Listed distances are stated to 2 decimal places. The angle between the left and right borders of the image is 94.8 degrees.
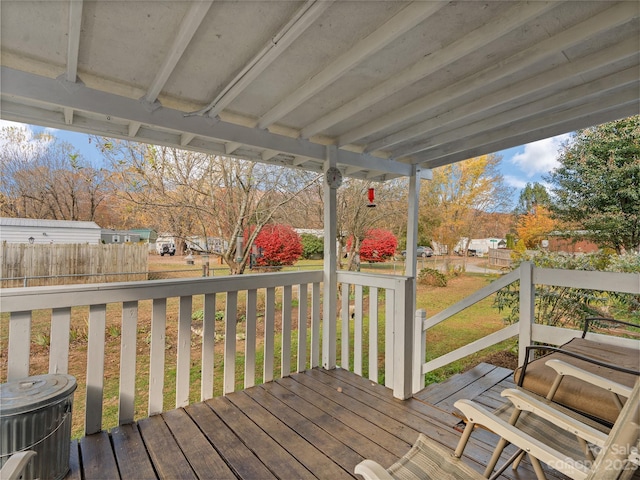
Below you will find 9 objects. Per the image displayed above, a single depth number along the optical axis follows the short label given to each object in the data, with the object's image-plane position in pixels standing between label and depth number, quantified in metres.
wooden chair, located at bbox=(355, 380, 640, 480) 0.76
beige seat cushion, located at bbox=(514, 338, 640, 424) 1.45
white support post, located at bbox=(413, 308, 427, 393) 3.53
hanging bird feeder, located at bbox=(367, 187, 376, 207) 3.65
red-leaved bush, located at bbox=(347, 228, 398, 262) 6.43
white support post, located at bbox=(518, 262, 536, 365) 2.73
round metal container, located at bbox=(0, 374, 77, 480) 1.36
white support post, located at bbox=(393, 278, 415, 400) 2.35
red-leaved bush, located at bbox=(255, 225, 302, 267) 5.29
